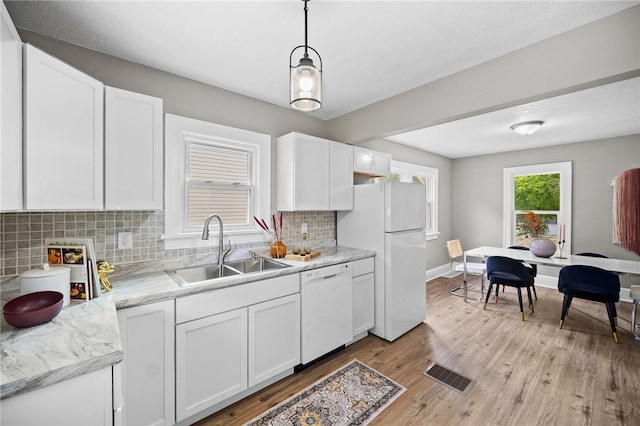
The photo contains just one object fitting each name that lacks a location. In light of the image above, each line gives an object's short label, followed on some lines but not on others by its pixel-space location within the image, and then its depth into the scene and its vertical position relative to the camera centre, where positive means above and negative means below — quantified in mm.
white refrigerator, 2887 -338
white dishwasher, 2346 -883
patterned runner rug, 1847 -1385
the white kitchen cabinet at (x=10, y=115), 1126 +412
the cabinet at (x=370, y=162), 3297 +630
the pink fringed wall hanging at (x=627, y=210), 3969 +50
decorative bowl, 1131 -426
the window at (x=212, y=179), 2246 +306
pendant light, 1377 +653
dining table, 2992 -590
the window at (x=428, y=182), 4816 +588
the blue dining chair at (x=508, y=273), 3414 -766
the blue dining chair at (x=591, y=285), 2842 -777
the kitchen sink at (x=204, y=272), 2254 -507
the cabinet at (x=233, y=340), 1738 -904
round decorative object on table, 3553 -451
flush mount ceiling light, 3448 +1096
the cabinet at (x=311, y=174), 2742 +411
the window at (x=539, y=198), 4664 +272
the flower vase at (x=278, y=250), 2676 -366
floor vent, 2197 -1388
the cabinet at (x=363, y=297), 2805 -880
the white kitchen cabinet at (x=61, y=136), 1288 +397
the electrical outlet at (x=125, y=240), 1998 -206
